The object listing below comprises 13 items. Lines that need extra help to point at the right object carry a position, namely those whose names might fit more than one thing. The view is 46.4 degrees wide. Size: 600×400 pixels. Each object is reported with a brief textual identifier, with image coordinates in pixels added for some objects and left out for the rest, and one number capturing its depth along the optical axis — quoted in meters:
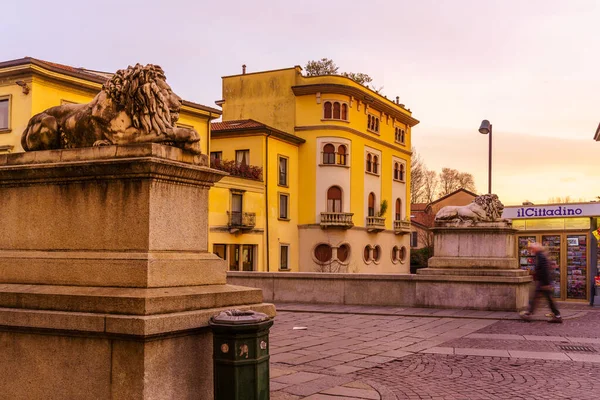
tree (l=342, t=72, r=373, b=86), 65.00
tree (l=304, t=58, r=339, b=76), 64.56
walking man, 15.43
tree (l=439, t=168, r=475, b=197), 89.94
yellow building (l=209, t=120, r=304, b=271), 45.06
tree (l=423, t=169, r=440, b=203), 83.06
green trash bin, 5.63
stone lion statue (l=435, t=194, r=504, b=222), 17.98
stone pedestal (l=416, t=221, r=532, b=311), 17.38
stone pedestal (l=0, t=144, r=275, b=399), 5.65
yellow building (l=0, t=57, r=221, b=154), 33.66
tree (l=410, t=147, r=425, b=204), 78.44
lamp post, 22.61
